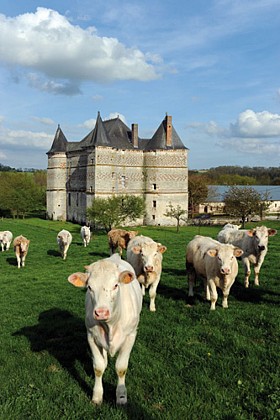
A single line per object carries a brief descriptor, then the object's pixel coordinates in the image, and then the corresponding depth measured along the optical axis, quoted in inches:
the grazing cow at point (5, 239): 860.0
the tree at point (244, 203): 1769.2
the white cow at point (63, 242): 731.7
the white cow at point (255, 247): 409.7
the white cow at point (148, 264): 317.7
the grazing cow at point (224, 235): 508.5
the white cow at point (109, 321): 178.9
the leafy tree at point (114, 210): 1704.0
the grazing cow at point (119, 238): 658.2
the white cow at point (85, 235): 940.0
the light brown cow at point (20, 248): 646.5
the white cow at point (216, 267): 315.9
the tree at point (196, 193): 2652.6
